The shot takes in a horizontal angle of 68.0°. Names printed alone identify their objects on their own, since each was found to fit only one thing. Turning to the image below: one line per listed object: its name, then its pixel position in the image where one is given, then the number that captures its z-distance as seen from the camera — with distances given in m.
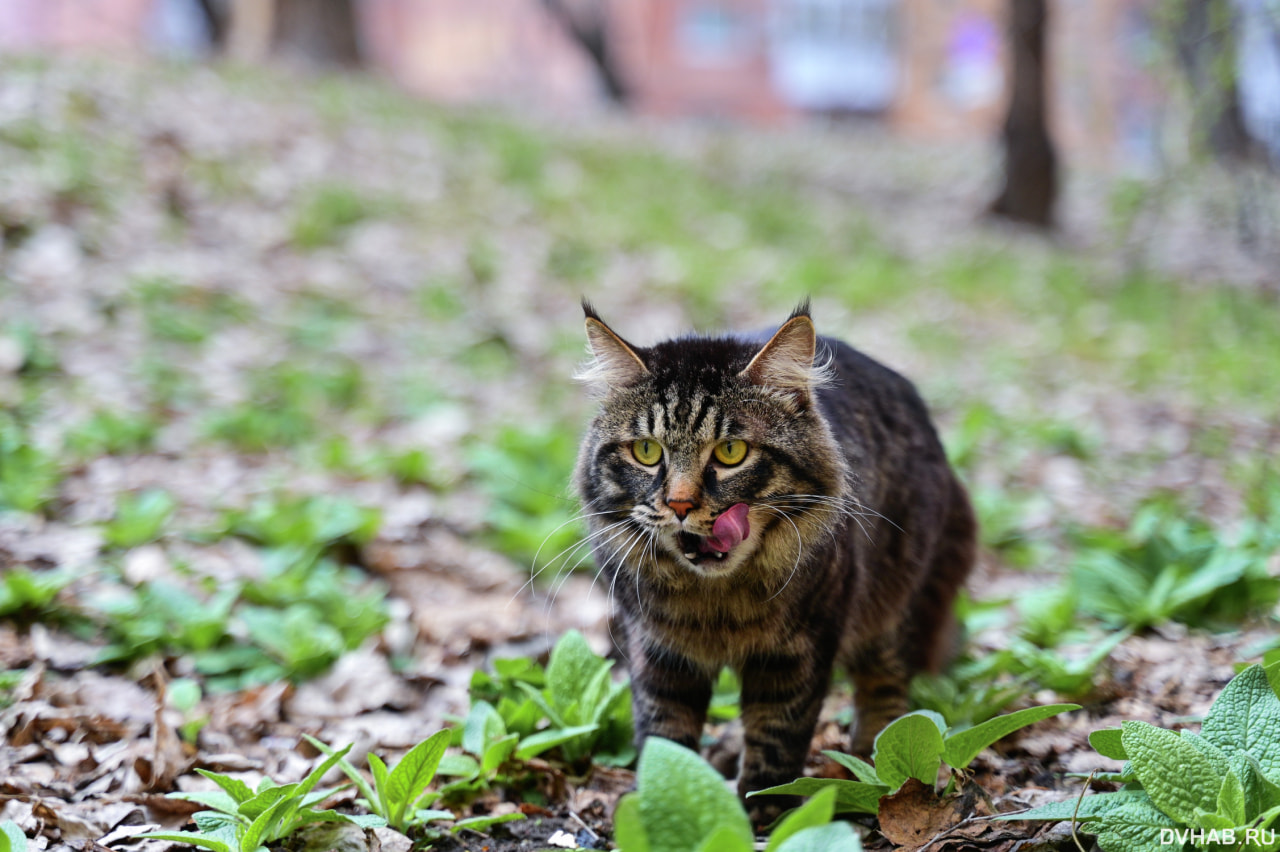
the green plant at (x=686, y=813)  1.59
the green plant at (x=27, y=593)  2.95
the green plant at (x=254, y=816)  1.92
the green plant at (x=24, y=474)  3.59
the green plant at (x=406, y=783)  2.10
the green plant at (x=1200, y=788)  1.66
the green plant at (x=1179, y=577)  3.00
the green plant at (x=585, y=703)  2.51
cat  2.14
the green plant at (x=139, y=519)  3.49
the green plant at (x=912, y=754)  1.95
